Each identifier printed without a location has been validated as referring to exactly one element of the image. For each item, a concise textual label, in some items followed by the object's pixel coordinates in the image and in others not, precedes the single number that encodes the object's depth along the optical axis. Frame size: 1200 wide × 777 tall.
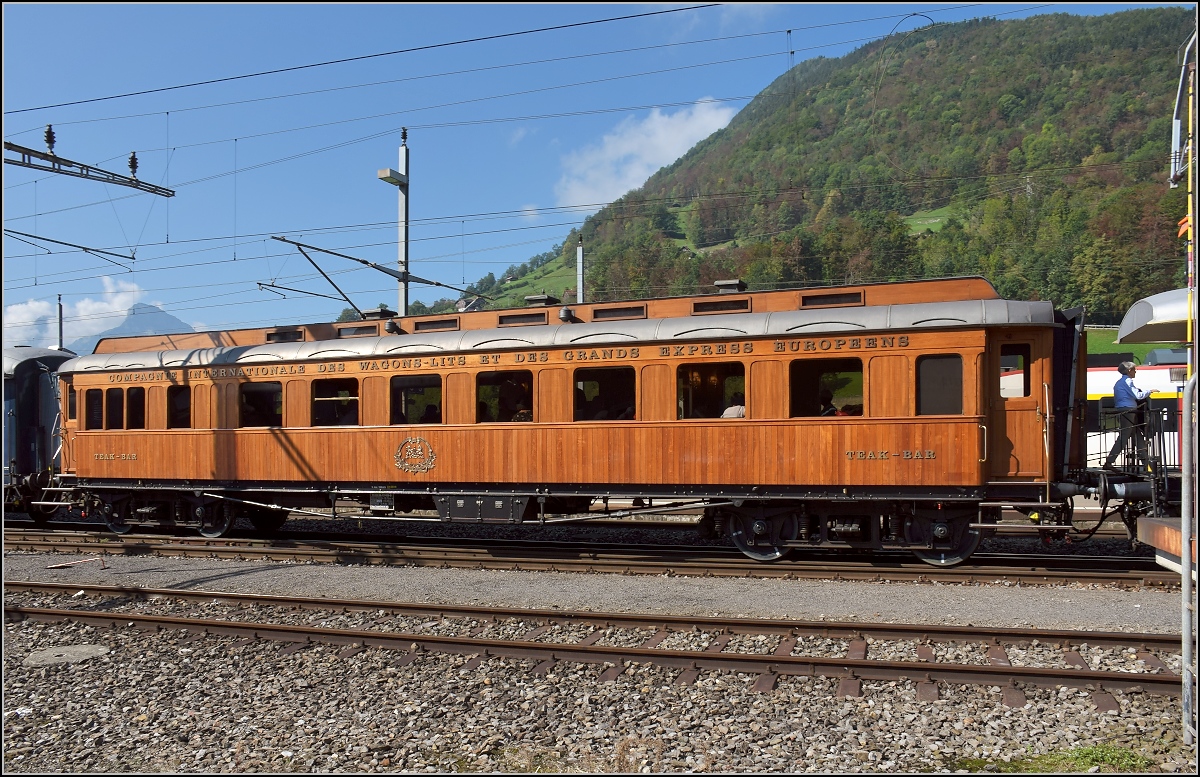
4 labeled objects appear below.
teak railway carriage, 10.12
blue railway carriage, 16.84
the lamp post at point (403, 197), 20.09
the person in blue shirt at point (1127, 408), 10.26
